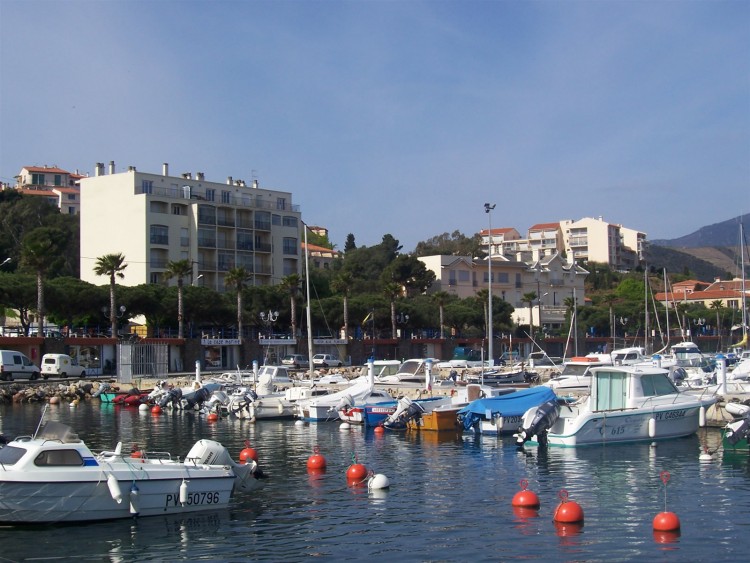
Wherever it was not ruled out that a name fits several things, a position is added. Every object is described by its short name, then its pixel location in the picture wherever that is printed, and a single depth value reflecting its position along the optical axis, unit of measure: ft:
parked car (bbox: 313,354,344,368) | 264.31
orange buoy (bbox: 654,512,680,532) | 63.52
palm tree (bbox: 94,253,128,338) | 242.99
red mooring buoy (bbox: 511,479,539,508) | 71.90
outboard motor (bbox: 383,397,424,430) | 125.29
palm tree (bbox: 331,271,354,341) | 298.76
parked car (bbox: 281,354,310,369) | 261.03
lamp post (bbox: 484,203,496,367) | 184.85
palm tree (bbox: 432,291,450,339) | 327.06
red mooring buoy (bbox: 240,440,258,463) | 92.67
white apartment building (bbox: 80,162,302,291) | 320.70
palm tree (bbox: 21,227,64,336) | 221.25
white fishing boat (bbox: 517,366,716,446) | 103.24
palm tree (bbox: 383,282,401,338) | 316.62
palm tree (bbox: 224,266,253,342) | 271.72
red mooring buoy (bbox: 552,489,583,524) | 65.82
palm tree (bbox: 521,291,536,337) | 346.66
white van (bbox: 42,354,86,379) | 220.43
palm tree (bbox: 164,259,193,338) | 259.19
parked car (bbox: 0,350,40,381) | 208.23
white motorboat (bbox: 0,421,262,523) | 64.44
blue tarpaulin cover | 117.50
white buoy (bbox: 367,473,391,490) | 79.82
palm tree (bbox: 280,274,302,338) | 290.15
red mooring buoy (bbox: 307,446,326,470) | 91.66
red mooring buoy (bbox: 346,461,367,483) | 84.89
